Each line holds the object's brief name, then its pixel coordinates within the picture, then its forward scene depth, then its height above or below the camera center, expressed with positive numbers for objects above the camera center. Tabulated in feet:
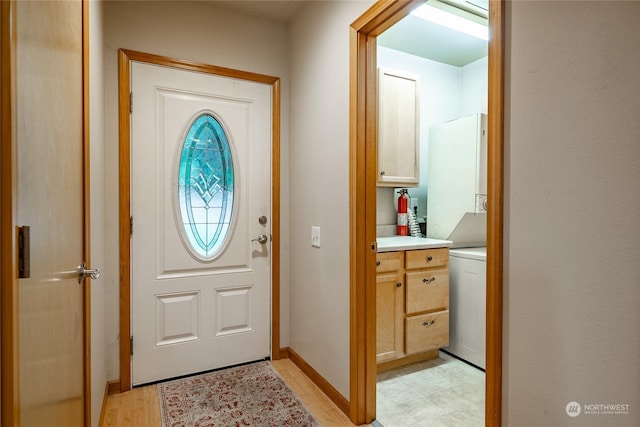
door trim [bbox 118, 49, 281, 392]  7.11 +0.35
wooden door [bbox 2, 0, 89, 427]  1.82 -0.04
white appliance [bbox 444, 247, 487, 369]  8.41 -2.43
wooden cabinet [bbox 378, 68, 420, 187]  8.83 +2.03
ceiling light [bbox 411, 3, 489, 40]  8.48 +4.69
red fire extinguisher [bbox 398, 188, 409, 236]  9.89 -0.15
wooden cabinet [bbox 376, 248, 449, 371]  7.97 -2.30
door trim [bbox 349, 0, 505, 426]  6.12 -0.08
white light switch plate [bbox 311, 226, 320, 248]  7.43 -0.62
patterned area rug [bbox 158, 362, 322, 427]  6.22 -3.75
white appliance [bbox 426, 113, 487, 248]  8.85 +0.69
